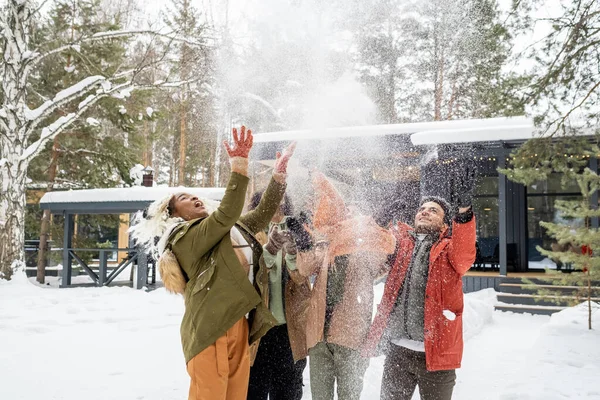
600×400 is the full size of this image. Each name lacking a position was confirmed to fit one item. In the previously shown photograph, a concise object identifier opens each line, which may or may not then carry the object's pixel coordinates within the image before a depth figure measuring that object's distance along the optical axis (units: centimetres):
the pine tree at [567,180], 563
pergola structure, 1163
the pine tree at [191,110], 2022
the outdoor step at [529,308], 830
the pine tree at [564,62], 519
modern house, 1009
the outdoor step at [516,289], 891
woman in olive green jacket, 225
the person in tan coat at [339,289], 281
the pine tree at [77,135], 1447
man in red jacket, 260
